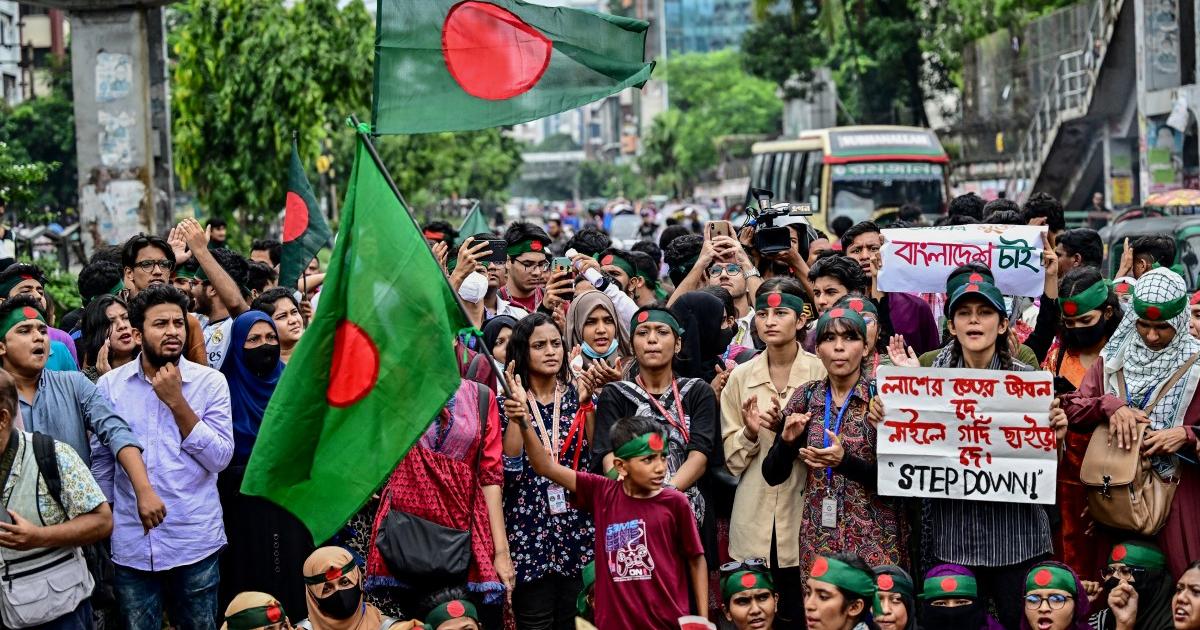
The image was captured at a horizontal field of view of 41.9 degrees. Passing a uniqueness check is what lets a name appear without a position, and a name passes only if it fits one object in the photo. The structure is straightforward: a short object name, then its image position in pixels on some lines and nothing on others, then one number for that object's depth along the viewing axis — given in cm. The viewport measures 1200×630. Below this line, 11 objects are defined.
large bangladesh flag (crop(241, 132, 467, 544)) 537
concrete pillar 1348
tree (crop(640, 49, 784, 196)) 8225
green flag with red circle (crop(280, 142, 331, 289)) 1019
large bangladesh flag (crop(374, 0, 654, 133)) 648
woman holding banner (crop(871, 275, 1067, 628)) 598
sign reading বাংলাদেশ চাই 736
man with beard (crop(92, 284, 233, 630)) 643
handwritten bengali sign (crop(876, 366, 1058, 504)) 598
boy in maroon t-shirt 571
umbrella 1586
